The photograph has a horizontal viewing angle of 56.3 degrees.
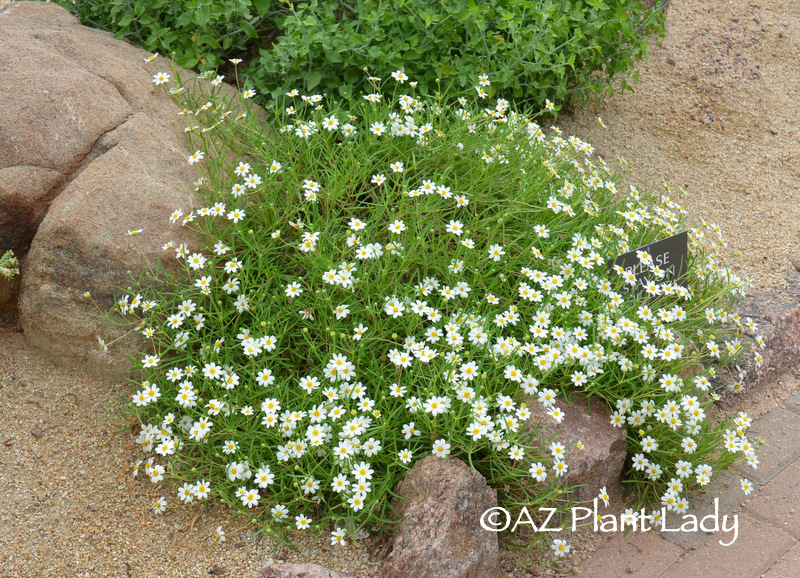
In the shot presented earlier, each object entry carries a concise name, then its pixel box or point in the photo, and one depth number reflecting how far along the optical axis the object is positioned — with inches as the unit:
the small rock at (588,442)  100.8
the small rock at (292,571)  80.4
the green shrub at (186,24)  140.7
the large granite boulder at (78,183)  109.3
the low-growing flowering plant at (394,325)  97.3
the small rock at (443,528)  88.0
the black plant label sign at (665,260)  118.9
